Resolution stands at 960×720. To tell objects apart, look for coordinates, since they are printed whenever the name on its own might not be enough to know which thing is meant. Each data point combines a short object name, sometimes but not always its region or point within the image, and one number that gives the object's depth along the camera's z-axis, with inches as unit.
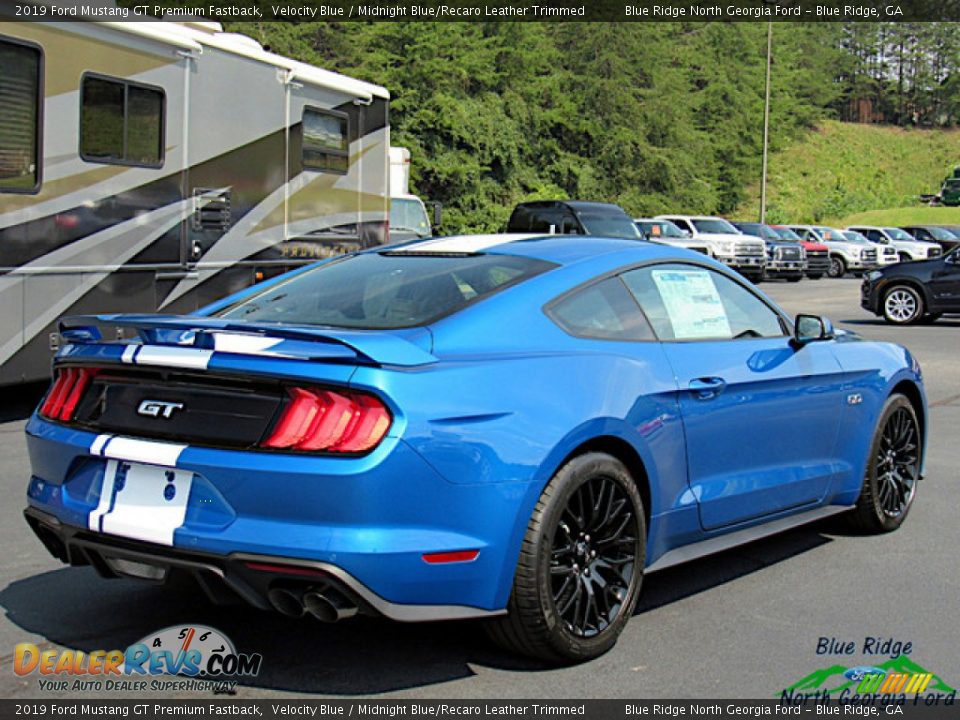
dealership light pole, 1840.6
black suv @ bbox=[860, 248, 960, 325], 808.3
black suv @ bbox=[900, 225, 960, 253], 1877.3
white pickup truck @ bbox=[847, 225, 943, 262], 1720.0
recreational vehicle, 354.3
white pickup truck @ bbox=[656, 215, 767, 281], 1315.2
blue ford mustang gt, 145.9
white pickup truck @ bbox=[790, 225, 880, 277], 1626.5
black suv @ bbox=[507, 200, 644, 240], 922.7
